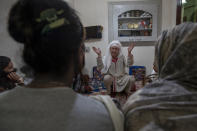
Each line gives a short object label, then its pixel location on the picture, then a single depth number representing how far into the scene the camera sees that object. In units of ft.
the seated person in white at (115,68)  10.34
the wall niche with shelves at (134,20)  12.69
